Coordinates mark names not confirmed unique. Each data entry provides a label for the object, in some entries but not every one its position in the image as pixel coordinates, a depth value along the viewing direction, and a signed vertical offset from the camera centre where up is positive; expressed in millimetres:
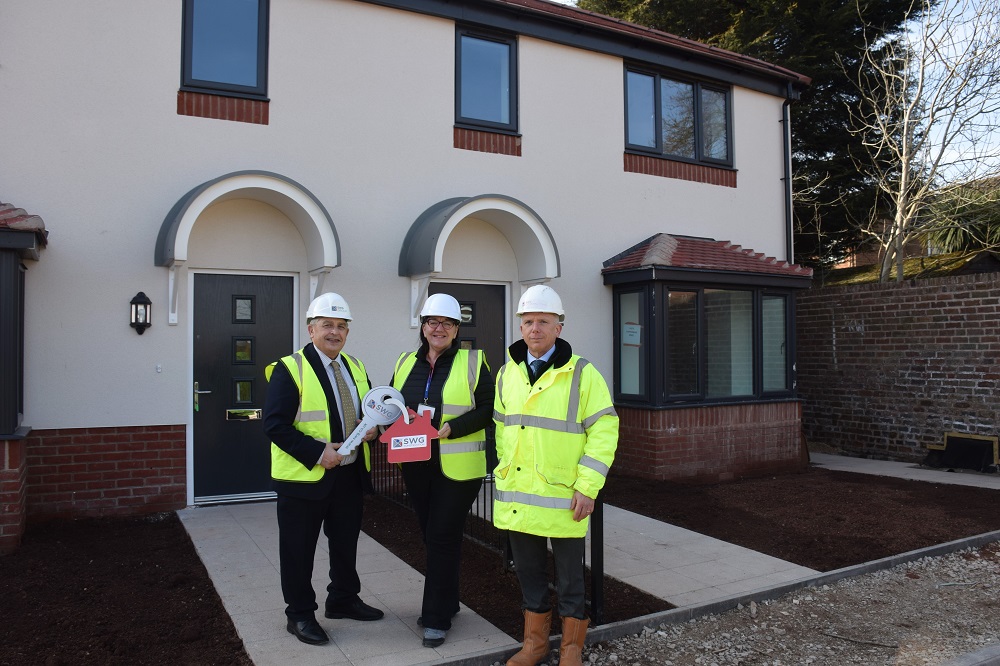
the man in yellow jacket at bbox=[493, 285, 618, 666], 3738 -506
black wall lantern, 6801 +474
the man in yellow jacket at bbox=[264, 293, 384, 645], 3998 -516
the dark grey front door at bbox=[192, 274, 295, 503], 7266 -109
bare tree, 13078 +4445
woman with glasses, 4109 -438
